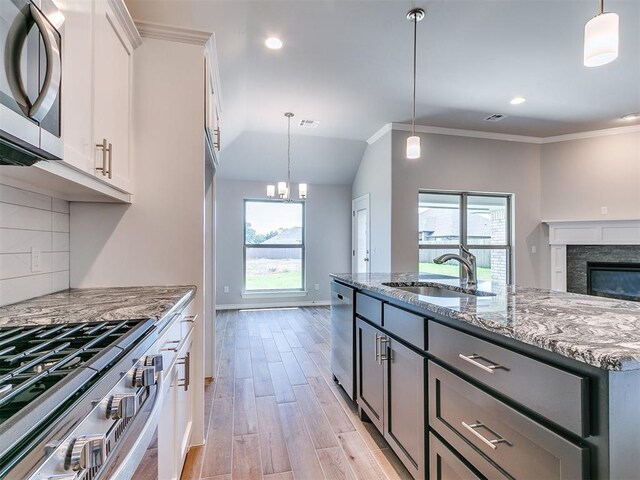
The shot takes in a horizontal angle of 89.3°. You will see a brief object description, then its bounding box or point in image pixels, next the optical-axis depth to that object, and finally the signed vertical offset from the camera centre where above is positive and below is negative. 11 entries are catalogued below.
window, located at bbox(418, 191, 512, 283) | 5.06 +0.22
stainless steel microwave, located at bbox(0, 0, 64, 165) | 0.79 +0.43
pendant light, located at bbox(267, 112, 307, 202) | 4.61 +0.79
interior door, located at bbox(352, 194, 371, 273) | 5.72 +0.14
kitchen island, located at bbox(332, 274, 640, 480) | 0.76 -0.44
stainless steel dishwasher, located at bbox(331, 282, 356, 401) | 2.40 -0.75
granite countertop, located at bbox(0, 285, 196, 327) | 1.17 -0.27
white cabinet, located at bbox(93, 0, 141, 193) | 1.44 +0.76
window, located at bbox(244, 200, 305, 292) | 6.32 -0.04
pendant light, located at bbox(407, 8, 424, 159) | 2.45 +0.85
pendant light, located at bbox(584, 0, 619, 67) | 1.42 +0.91
